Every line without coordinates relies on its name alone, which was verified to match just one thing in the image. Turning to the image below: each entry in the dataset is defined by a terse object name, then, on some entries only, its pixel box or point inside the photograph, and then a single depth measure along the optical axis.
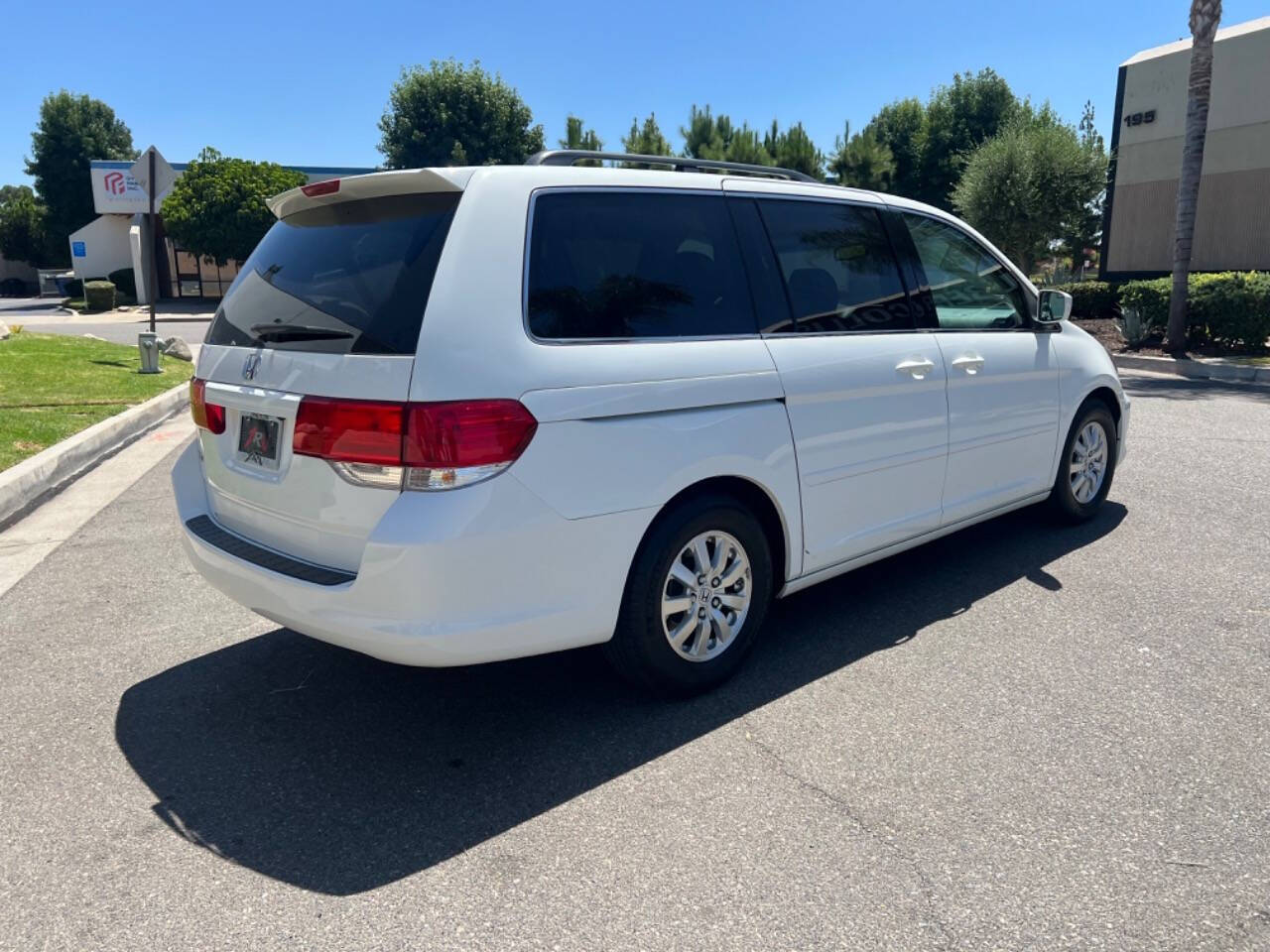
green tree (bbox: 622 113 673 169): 46.47
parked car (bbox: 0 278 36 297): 59.47
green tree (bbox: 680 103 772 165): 44.28
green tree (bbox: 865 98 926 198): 42.38
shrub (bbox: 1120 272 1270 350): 14.92
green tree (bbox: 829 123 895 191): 41.56
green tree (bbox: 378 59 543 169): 47.81
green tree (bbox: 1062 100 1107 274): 25.84
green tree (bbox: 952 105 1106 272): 24.64
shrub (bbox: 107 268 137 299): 43.69
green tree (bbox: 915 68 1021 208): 40.03
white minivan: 2.82
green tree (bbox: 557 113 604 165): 48.03
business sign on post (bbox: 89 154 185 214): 41.25
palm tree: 14.80
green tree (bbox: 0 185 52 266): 59.85
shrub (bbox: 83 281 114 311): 38.25
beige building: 24.17
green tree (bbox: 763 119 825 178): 43.16
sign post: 13.96
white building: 41.56
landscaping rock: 17.09
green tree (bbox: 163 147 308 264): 36.66
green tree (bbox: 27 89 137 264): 51.84
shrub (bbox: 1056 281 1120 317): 21.33
